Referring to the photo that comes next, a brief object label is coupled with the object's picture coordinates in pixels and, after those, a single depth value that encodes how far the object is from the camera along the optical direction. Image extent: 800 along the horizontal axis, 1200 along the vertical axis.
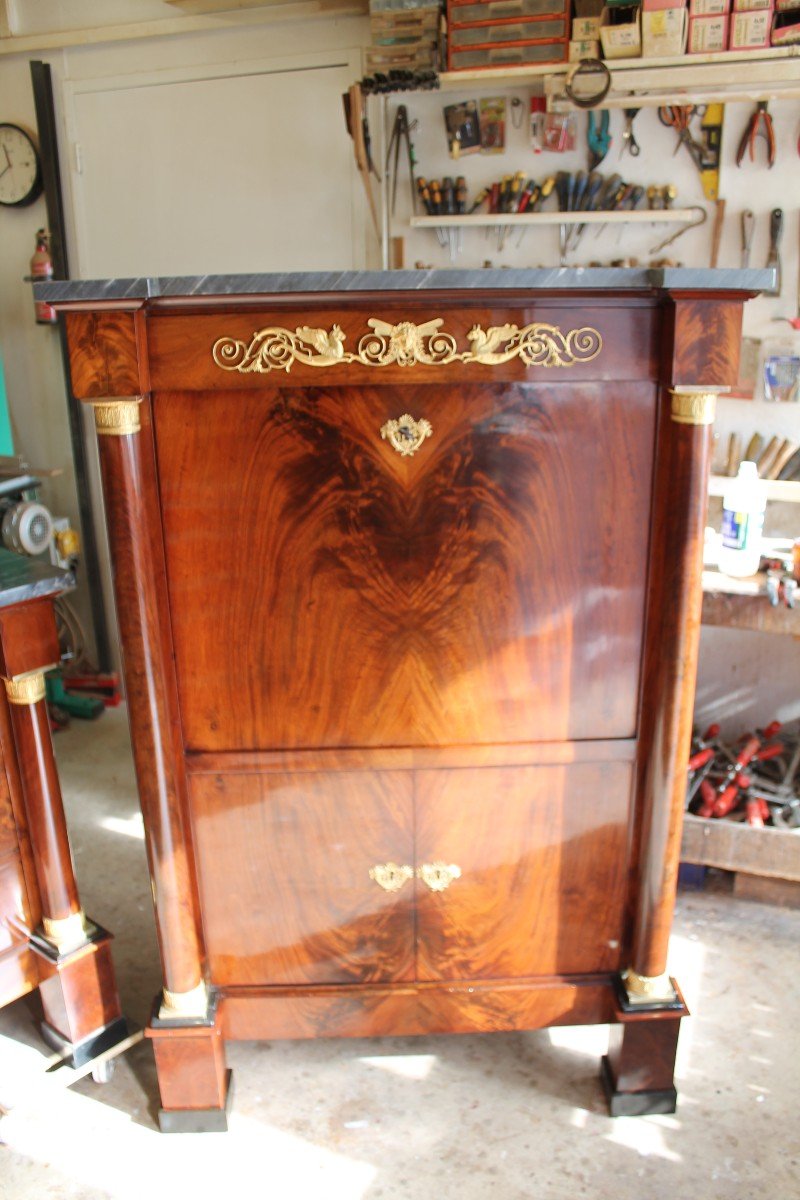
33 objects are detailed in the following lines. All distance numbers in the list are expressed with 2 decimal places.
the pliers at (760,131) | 2.36
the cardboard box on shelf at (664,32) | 2.17
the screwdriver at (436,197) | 2.57
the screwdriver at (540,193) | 2.52
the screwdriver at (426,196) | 2.58
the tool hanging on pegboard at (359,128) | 2.50
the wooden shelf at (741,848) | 2.17
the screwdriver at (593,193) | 2.47
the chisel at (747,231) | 2.43
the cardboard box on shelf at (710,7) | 2.15
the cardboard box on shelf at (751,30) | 2.13
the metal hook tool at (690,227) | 2.46
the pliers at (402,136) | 2.57
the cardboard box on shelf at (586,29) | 2.24
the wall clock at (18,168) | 3.12
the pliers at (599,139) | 2.46
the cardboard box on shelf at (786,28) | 2.13
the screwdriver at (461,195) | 2.57
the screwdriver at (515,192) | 2.53
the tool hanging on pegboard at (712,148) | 2.41
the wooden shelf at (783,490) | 2.49
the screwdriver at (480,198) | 2.59
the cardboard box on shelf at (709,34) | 2.16
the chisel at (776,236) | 2.40
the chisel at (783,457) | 2.52
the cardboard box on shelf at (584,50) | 2.25
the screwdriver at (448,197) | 2.56
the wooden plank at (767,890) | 2.29
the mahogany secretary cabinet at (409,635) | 1.37
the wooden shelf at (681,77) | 2.17
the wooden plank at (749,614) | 1.99
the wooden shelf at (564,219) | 2.45
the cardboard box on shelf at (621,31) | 2.19
